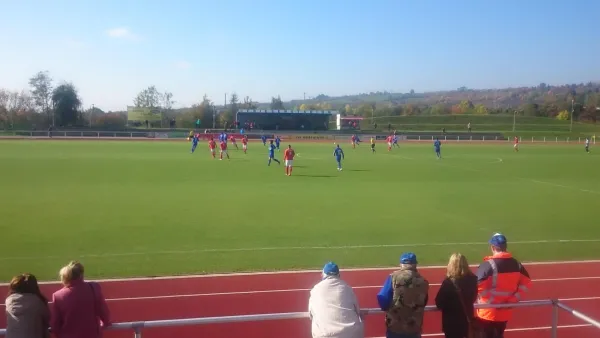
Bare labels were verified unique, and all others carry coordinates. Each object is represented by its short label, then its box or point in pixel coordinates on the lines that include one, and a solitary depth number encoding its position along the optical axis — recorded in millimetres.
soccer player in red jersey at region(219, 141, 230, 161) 38941
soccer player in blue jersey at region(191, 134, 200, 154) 45962
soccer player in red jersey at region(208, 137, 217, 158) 40375
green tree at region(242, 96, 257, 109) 155150
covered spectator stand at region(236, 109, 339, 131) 95750
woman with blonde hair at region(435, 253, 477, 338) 5469
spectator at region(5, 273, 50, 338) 4902
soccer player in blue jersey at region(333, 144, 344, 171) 31922
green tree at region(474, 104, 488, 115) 140375
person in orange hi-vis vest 5859
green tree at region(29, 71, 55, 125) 104200
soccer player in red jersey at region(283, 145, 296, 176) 29219
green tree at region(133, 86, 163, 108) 131200
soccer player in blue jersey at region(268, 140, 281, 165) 34469
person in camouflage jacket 5180
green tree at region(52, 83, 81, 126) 98625
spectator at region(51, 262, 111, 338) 5031
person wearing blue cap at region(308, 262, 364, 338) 4844
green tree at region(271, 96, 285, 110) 168312
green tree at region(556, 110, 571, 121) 128025
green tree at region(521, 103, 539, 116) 135250
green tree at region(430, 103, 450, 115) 146500
